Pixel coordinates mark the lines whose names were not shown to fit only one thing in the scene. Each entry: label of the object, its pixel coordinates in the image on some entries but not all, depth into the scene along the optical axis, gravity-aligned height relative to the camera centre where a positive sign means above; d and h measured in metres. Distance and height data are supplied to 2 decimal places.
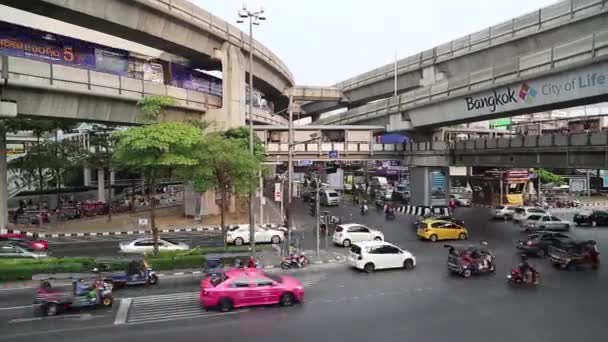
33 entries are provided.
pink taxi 15.25 -4.14
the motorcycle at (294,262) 22.12 -4.54
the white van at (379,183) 71.44 -2.64
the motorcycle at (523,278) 18.44 -4.50
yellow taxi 29.88 -4.18
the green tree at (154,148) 21.02 +0.98
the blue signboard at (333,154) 37.79 +1.06
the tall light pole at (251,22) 24.27 +7.75
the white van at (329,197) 52.28 -3.46
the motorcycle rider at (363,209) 44.09 -4.03
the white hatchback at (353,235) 28.02 -4.13
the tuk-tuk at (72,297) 14.88 -4.17
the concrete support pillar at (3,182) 29.34 -0.76
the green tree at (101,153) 40.31 +1.46
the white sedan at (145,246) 24.50 -4.13
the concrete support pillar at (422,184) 40.03 -1.60
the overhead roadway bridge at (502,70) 21.97 +5.44
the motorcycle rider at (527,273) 18.42 -4.30
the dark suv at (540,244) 24.58 -4.22
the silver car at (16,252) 22.44 -4.01
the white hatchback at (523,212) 37.60 -3.93
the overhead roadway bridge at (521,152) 24.45 +0.89
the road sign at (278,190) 28.23 -1.38
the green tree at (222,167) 23.64 +0.04
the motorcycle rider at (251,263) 20.81 -4.33
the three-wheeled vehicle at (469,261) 19.94 -4.16
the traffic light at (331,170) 26.44 -0.17
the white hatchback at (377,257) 21.25 -4.21
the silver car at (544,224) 33.31 -4.29
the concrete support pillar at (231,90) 38.60 +6.62
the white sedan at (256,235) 28.80 -4.24
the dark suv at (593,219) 37.16 -4.38
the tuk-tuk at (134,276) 18.22 -4.27
